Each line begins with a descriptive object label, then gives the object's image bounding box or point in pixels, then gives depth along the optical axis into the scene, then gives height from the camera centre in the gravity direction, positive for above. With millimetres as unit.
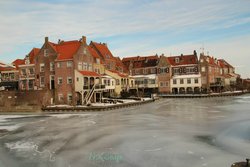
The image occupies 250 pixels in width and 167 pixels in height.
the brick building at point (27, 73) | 55178 +4710
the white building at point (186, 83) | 74750 +2462
